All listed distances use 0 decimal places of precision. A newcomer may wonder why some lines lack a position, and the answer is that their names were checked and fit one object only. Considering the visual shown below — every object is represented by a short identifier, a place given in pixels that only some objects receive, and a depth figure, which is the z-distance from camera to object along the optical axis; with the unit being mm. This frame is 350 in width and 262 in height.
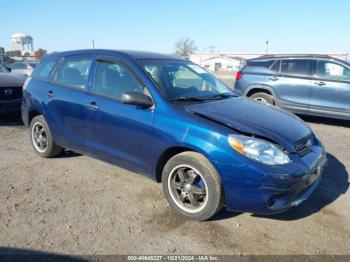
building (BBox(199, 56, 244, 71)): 62531
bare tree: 87812
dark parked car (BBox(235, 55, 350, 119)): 8055
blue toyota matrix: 3277
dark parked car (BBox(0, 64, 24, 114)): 7820
